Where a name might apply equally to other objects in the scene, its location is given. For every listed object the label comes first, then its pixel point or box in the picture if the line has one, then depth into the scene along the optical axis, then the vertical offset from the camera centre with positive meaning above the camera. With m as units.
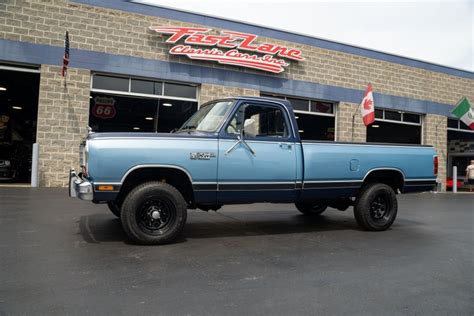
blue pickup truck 5.45 +0.03
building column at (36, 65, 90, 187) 13.34 +1.49
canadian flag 17.91 +2.98
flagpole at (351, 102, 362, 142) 18.96 +2.77
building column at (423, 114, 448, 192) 21.50 +2.19
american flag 12.48 +3.46
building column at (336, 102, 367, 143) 18.73 +2.33
